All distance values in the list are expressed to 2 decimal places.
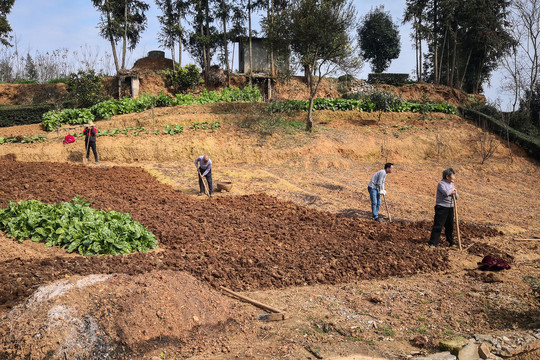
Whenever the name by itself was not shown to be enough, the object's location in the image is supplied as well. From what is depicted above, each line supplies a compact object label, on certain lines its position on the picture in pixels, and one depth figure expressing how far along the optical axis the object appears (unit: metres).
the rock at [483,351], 4.64
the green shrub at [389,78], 31.09
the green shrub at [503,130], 20.43
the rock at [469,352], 4.56
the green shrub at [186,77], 24.83
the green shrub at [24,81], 28.27
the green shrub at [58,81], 27.17
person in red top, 14.76
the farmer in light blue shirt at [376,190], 10.67
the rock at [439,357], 4.45
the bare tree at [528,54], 23.86
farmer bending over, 11.98
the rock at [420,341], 4.98
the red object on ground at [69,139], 15.84
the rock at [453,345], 4.64
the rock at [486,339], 4.92
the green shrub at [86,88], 22.30
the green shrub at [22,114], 20.81
